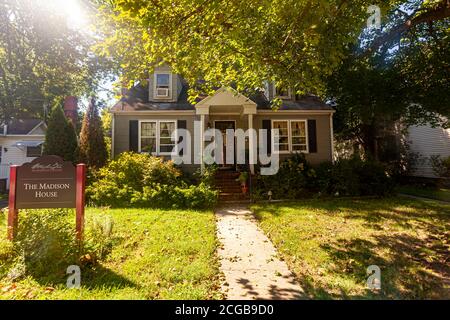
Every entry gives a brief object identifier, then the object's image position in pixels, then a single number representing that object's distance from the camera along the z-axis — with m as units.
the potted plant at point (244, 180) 11.59
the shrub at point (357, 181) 11.53
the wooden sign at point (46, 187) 4.84
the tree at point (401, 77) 10.12
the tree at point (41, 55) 14.64
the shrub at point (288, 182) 11.47
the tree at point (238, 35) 5.34
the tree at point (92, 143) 13.09
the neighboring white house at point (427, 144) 15.71
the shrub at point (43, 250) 4.09
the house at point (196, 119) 13.95
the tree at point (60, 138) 13.67
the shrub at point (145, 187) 9.70
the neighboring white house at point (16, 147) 19.86
